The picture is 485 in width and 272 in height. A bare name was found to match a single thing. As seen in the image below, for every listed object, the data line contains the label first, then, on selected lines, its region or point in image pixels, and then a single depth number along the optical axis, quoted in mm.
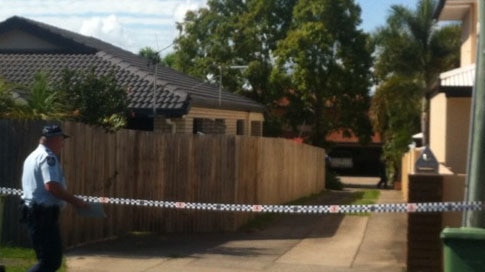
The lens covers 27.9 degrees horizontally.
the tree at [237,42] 48125
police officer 9078
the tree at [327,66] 47281
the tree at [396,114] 44062
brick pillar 12266
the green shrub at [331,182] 42219
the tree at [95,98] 18172
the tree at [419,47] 43781
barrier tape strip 10617
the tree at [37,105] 14762
